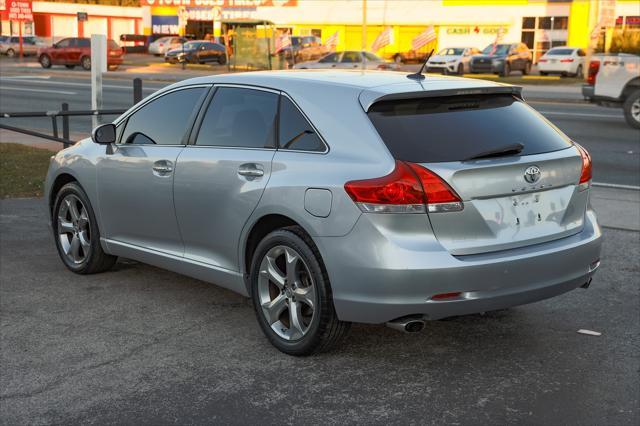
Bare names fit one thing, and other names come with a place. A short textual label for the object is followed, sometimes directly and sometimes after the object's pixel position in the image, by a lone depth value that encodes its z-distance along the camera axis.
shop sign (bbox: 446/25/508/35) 58.59
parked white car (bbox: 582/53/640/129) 17.95
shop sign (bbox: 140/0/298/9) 67.50
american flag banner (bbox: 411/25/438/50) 49.75
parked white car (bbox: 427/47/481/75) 43.38
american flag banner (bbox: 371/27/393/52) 48.34
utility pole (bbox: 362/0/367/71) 46.11
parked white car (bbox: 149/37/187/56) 64.44
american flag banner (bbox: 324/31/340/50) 48.22
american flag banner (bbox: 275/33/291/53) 41.78
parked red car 45.74
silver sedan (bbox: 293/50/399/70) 38.31
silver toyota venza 4.51
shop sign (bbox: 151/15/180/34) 79.31
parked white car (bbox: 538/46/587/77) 43.06
